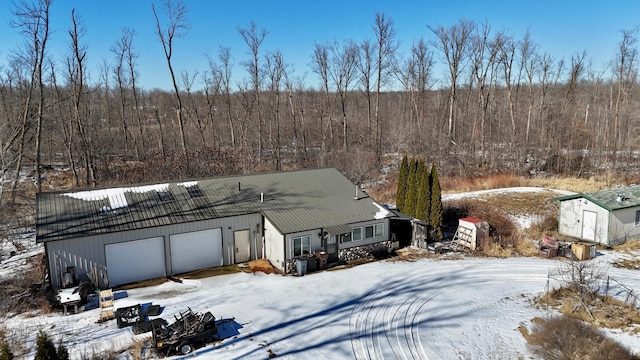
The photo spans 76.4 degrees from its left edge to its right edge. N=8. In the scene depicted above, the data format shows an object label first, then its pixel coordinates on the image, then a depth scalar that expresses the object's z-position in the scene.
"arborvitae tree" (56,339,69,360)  8.54
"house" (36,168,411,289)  15.20
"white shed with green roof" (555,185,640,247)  20.48
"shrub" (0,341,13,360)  8.18
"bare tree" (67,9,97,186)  30.09
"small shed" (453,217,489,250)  20.38
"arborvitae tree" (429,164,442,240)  21.52
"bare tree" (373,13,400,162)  43.91
